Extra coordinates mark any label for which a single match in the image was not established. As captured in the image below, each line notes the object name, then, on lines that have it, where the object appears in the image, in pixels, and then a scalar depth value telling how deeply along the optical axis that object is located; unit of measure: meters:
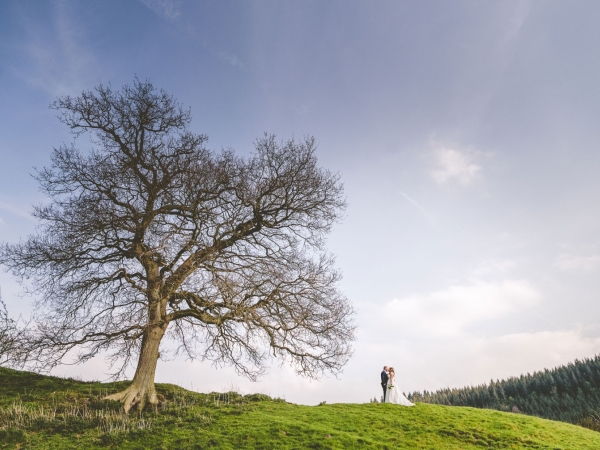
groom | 17.56
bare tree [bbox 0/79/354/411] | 12.55
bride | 16.93
